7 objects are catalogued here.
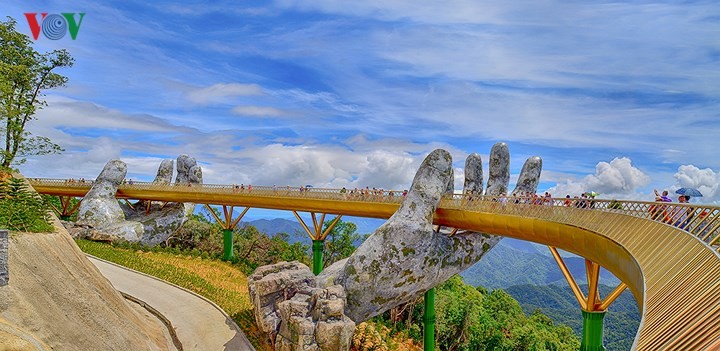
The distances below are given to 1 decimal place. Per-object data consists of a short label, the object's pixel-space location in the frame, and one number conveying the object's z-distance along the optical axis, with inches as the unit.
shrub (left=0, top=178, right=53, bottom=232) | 540.7
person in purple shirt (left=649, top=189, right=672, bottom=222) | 484.7
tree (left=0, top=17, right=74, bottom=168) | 1370.6
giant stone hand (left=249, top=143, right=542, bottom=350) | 808.9
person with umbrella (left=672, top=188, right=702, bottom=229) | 427.2
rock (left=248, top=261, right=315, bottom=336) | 813.7
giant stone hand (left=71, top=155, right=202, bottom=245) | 1473.9
